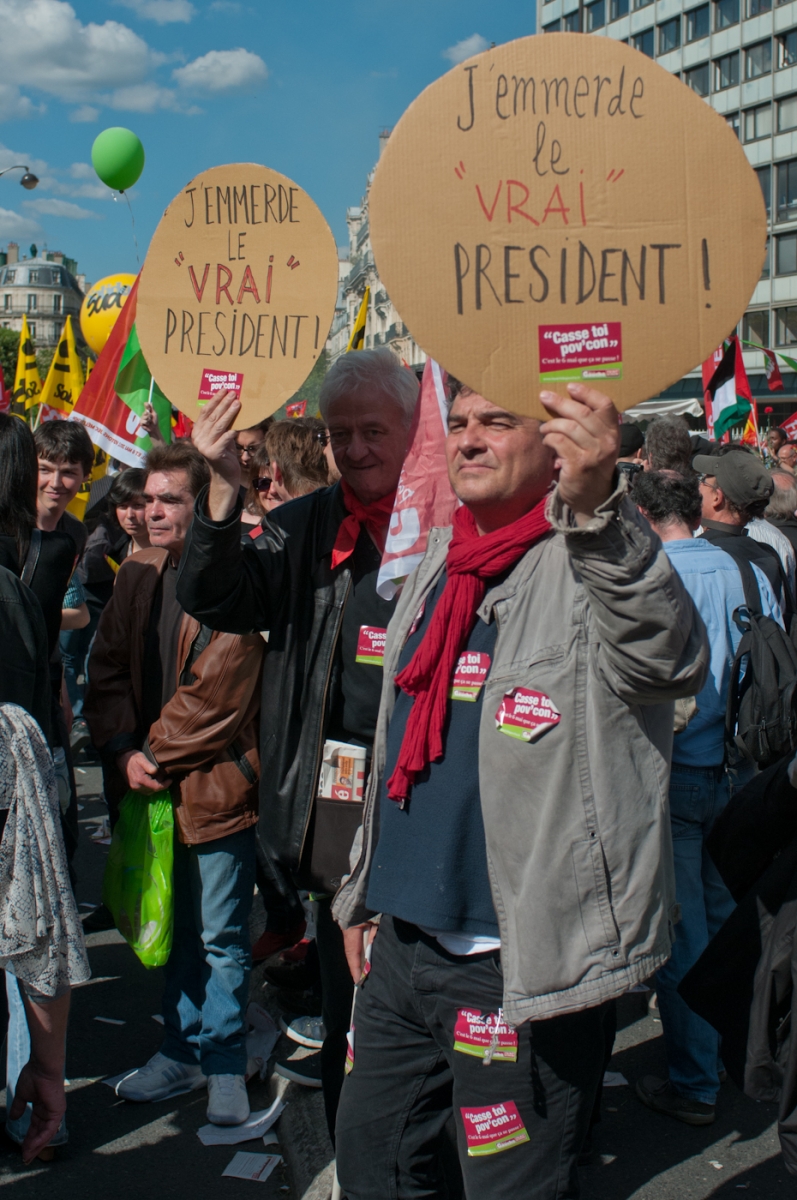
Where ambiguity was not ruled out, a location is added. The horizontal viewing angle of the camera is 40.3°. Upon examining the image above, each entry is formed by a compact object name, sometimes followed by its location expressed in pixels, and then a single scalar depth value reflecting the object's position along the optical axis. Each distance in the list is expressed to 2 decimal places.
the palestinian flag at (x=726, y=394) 8.98
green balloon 7.51
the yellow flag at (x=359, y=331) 6.00
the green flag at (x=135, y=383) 5.34
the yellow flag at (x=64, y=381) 8.57
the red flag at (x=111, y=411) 5.47
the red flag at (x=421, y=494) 2.61
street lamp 19.69
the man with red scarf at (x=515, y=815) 1.67
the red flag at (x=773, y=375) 21.12
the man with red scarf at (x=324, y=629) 2.75
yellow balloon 8.24
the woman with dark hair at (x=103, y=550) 6.46
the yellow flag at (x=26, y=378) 10.90
